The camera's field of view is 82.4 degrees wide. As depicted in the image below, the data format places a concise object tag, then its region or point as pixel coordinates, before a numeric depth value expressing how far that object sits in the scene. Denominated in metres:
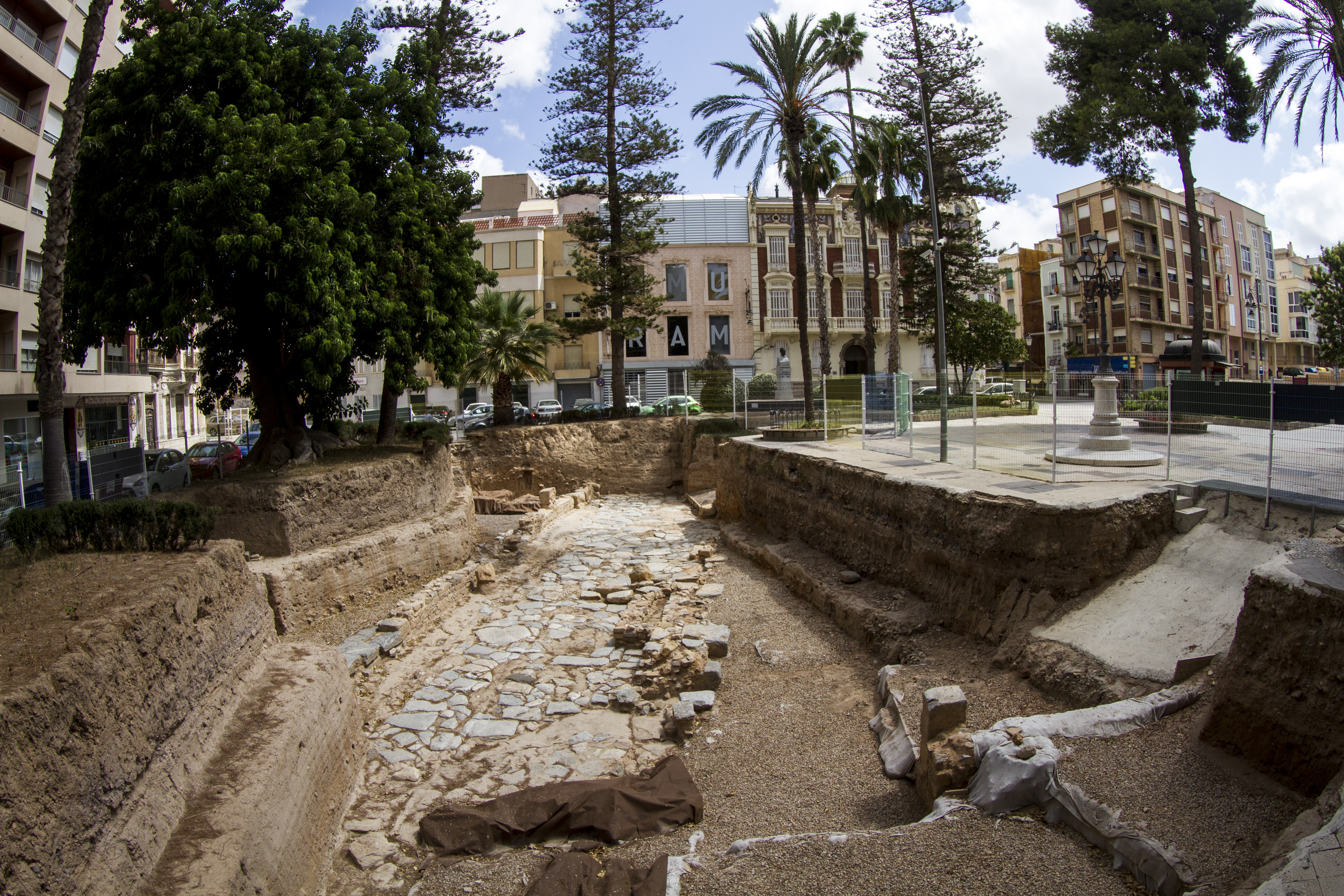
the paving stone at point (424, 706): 7.90
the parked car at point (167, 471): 15.38
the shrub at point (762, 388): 25.08
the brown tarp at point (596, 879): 4.33
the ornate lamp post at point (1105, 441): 9.27
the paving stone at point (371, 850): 5.36
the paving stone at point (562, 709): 7.77
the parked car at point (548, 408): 31.83
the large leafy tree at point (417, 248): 11.67
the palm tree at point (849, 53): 17.91
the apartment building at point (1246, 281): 50.88
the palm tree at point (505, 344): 21.30
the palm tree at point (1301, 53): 13.23
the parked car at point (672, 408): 26.14
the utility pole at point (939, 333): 11.93
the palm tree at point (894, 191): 24.84
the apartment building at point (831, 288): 40.62
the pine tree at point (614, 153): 23.44
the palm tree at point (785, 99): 17.52
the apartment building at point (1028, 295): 53.25
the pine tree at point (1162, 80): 16.94
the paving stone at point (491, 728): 7.34
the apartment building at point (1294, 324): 56.78
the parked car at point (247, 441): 19.06
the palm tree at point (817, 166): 19.14
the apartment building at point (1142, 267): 45.31
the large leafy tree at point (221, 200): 9.16
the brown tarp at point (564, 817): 5.36
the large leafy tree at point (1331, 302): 33.16
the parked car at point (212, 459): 16.91
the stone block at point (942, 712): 5.42
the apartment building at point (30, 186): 20.41
